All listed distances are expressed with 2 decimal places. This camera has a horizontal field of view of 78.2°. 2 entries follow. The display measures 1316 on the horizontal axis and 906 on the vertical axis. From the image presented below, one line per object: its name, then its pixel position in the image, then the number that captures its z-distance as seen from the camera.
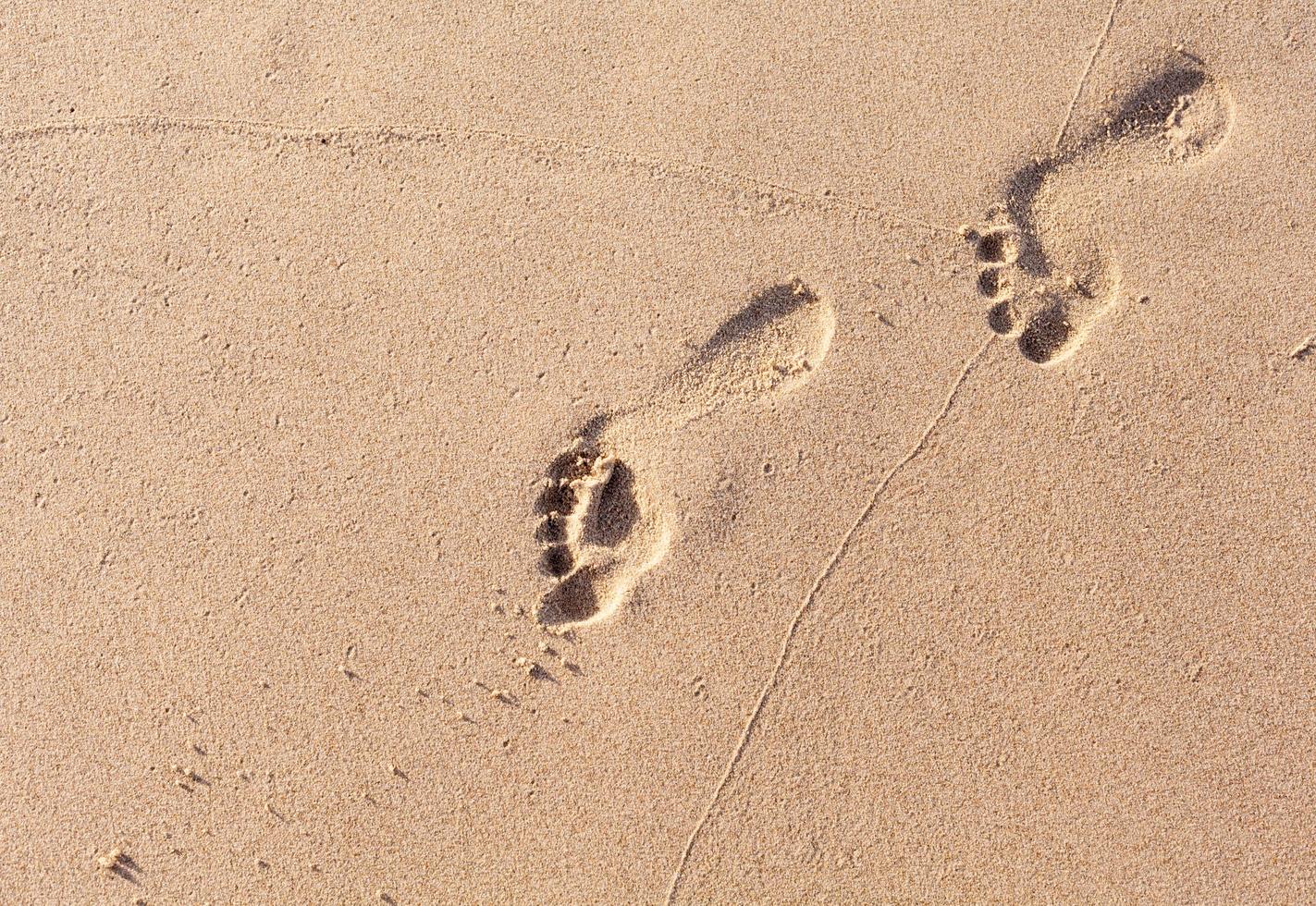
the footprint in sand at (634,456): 2.49
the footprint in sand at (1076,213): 2.53
